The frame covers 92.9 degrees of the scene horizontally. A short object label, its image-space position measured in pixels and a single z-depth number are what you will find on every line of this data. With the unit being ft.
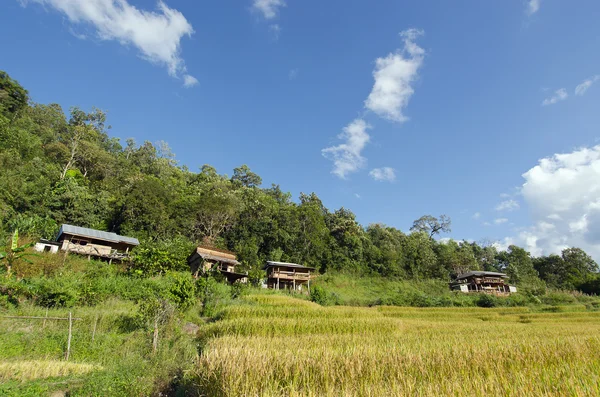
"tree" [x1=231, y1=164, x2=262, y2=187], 214.07
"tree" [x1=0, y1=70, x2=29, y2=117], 164.08
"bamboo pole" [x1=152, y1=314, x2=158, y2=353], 37.17
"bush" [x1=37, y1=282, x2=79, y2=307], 51.72
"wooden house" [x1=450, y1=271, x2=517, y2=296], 162.93
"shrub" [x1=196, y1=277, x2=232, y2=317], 65.77
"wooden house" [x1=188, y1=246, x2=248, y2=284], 111.24
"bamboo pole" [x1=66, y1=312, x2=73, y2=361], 33.80
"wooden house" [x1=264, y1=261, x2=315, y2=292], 131.23
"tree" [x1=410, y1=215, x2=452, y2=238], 248.32
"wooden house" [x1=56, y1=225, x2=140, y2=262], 100.73
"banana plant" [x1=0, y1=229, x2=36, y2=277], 51.85
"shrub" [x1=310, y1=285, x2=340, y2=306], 106.42
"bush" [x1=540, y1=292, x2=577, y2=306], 125.39
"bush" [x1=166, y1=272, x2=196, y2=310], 56.70
